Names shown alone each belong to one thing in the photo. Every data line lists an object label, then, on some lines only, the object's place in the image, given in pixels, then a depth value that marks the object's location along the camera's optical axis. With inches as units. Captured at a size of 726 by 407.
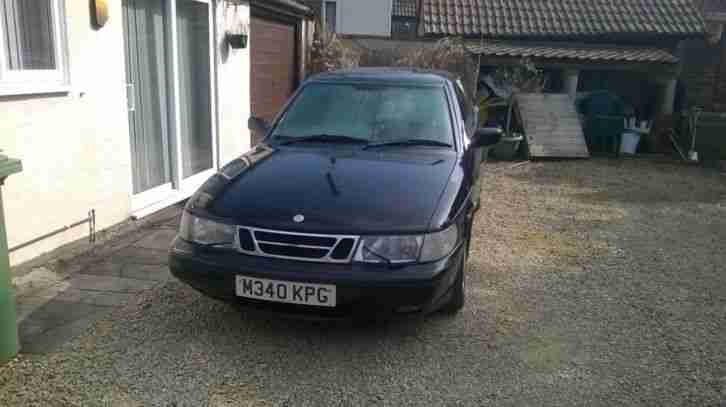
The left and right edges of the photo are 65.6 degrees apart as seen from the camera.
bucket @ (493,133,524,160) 406.9
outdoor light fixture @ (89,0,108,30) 183.2
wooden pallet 409.4
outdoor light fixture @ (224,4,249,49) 282.0
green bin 112.7
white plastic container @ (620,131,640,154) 435.8
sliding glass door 218.8
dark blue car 115.3
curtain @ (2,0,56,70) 156.9
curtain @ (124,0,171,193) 214.8
